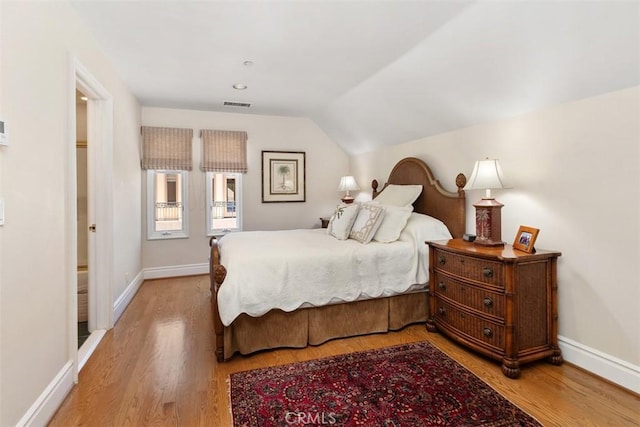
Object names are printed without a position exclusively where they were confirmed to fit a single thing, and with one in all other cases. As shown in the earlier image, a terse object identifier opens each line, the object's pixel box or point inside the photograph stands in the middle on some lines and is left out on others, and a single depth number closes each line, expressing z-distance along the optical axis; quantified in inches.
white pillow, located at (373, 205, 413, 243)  120.1
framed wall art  203.3
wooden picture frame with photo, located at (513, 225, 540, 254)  89.4
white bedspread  93.0
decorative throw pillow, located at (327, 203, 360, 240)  128.8
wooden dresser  84.4
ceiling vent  174.9
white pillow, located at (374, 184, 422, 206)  144.4
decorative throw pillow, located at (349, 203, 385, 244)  119.7
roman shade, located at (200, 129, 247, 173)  188.9
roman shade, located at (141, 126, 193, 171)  177.9
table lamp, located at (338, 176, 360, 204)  193.3
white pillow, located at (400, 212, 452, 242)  119.0
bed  93.1
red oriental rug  68.0
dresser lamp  100.5
